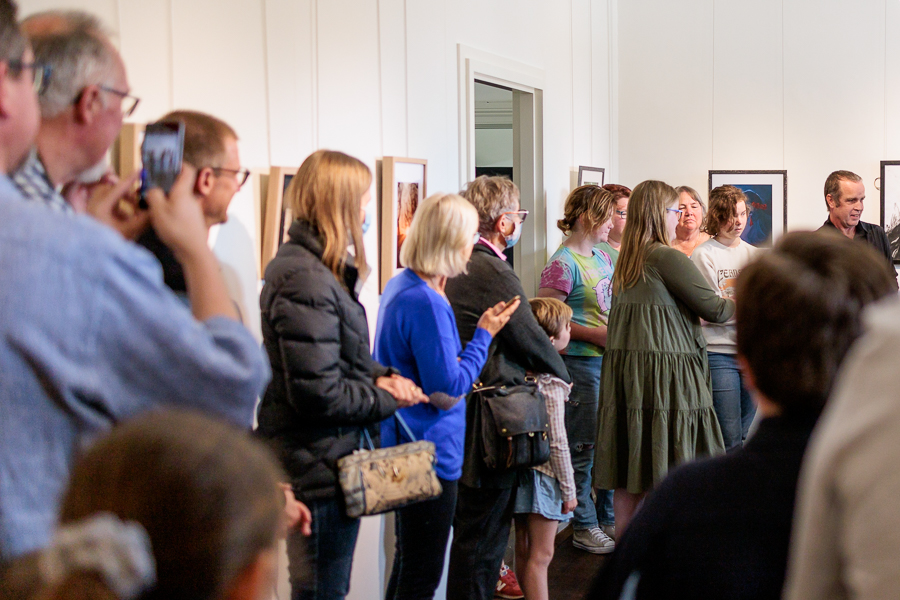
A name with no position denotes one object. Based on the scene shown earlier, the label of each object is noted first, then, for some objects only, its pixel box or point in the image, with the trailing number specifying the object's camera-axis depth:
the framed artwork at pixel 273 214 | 3.00
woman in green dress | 3.74
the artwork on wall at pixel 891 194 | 6.54
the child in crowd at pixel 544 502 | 3.21
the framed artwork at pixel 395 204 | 3.72
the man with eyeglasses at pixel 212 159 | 1.90
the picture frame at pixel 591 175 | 6.29
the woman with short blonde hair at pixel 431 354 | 2.78
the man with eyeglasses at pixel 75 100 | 1.38
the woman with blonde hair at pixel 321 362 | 2.29
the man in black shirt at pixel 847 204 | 5.37
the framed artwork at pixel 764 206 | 6.80
